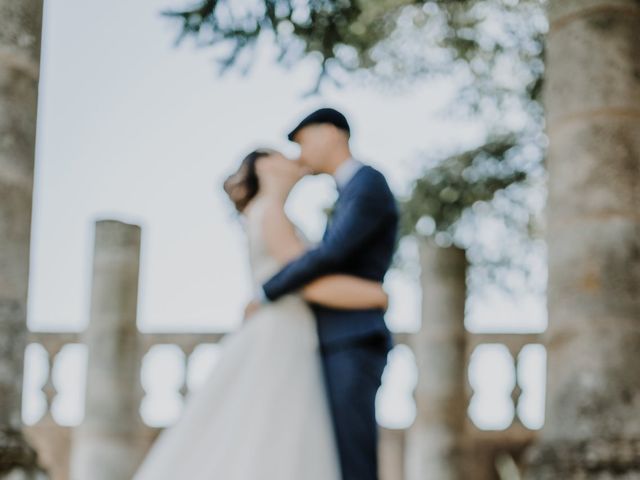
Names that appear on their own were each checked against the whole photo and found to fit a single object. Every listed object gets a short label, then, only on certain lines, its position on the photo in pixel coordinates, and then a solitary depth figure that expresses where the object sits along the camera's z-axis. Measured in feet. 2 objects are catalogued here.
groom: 13.19
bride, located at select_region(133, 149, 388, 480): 13.12
